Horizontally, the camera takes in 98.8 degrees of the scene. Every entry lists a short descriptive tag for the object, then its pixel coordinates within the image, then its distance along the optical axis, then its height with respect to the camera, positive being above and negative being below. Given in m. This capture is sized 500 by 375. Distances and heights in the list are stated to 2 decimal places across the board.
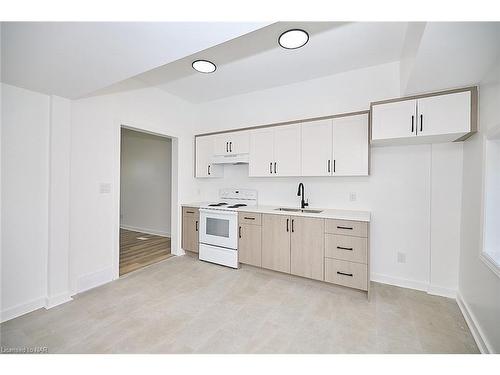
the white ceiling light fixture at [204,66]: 2.47 +1.43
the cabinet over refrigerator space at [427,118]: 1.91 +0.68
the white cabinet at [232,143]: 3.31 +0.70
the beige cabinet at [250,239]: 2.92 -0.73
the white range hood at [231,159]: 3.35 +0.45
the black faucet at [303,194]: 3.04 -0.10
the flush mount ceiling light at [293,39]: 1.93 +1.40
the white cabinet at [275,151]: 2.93 +0.51
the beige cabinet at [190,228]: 3.49 -0.70
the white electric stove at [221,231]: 3.11 -0.67
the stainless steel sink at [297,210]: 2.93 -0.31
